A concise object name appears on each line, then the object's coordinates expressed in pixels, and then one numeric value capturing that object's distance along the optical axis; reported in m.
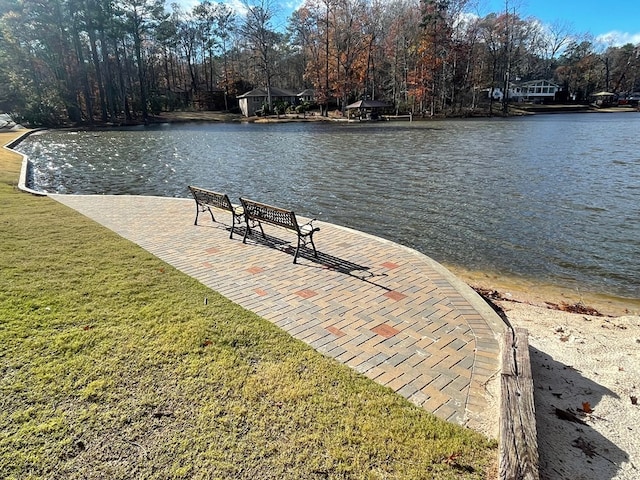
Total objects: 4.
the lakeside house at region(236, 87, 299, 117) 60.97
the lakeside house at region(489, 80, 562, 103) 83.19
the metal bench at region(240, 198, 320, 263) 6.57
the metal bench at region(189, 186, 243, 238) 7.92
